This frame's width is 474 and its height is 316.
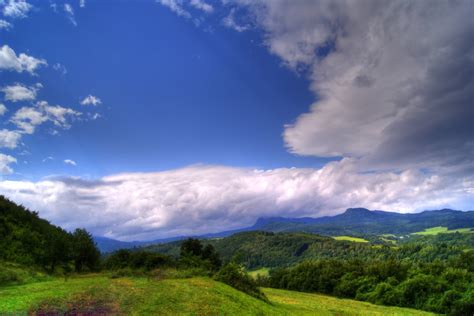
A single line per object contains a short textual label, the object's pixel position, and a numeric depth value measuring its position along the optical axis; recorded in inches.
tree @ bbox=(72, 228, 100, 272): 2376.4
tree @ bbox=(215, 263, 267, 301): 1459.2
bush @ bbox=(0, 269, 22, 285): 1455.0
